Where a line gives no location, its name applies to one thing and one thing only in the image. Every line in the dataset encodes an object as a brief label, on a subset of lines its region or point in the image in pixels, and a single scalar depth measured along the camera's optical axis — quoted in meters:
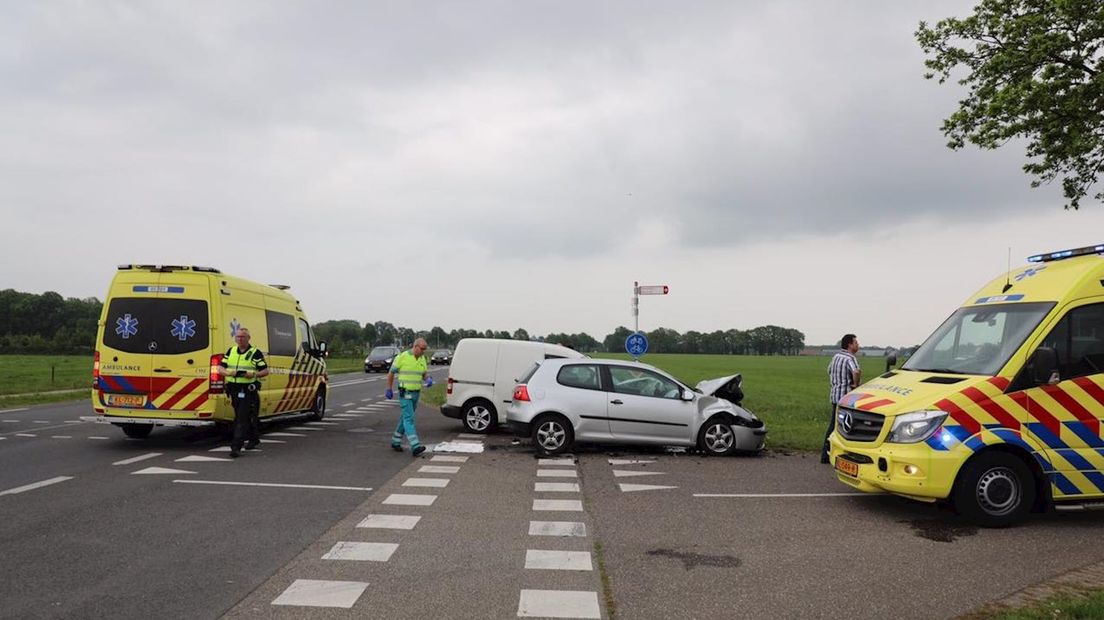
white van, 14.66
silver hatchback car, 11.60
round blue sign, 19.17
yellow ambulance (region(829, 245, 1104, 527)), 6.89
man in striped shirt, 10.60
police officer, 10.93
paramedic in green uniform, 11.39
